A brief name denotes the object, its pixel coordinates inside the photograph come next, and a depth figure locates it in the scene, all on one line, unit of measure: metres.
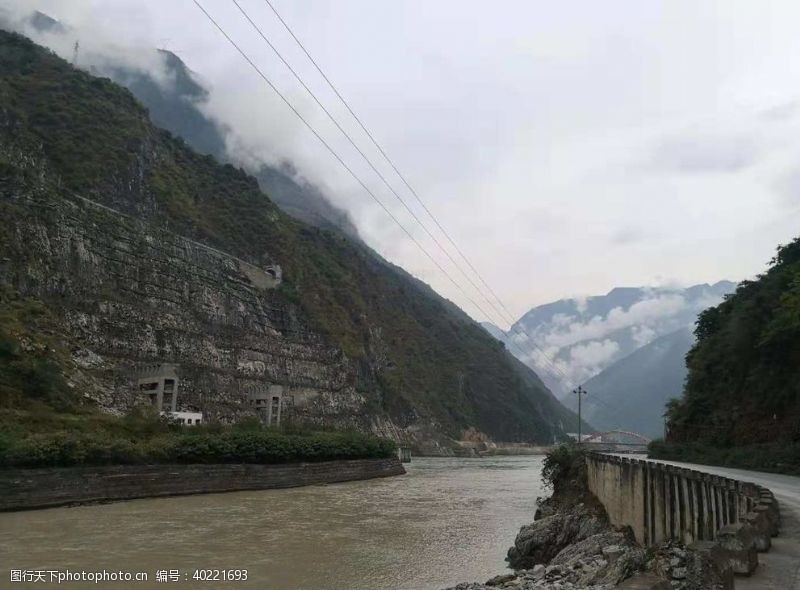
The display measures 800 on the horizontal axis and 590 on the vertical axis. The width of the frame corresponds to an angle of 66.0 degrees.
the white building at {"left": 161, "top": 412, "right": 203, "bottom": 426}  60.41
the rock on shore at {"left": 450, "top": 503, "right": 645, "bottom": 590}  10.62
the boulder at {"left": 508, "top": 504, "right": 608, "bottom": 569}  19.02
